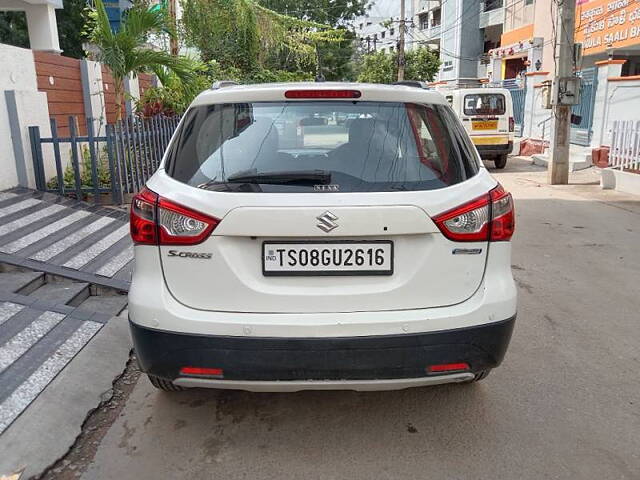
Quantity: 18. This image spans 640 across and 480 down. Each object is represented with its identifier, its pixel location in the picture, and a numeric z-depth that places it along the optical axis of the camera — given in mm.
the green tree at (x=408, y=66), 40219
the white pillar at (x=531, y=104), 19438
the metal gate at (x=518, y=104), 21088
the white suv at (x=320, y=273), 2469
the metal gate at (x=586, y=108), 15805
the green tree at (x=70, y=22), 24942
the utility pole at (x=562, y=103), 11443
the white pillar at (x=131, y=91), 10917
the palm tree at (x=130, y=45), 8906
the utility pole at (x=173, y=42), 14398
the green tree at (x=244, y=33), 15602
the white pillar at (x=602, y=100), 14922
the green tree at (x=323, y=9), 46781
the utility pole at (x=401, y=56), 34469
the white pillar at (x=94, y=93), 10382
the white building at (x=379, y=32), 58281
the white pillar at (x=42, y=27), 12062
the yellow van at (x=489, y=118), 15039
